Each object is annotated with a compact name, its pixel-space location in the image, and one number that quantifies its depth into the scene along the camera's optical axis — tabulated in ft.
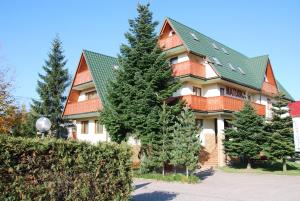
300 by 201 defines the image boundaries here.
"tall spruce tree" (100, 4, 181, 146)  59.82
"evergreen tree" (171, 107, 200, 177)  53.16
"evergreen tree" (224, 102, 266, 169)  71.51
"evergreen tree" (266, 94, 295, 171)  67.15
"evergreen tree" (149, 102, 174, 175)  56.44
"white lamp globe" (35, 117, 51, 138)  40.14
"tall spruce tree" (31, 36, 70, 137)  107.45
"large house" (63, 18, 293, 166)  80.79
